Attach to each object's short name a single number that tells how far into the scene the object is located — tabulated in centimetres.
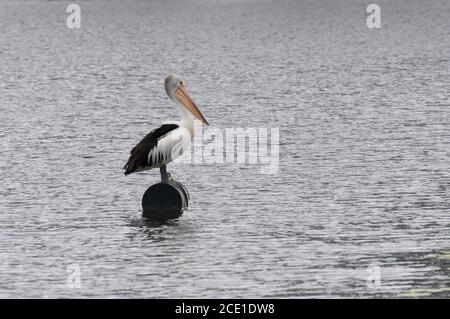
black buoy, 2378
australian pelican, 2369
